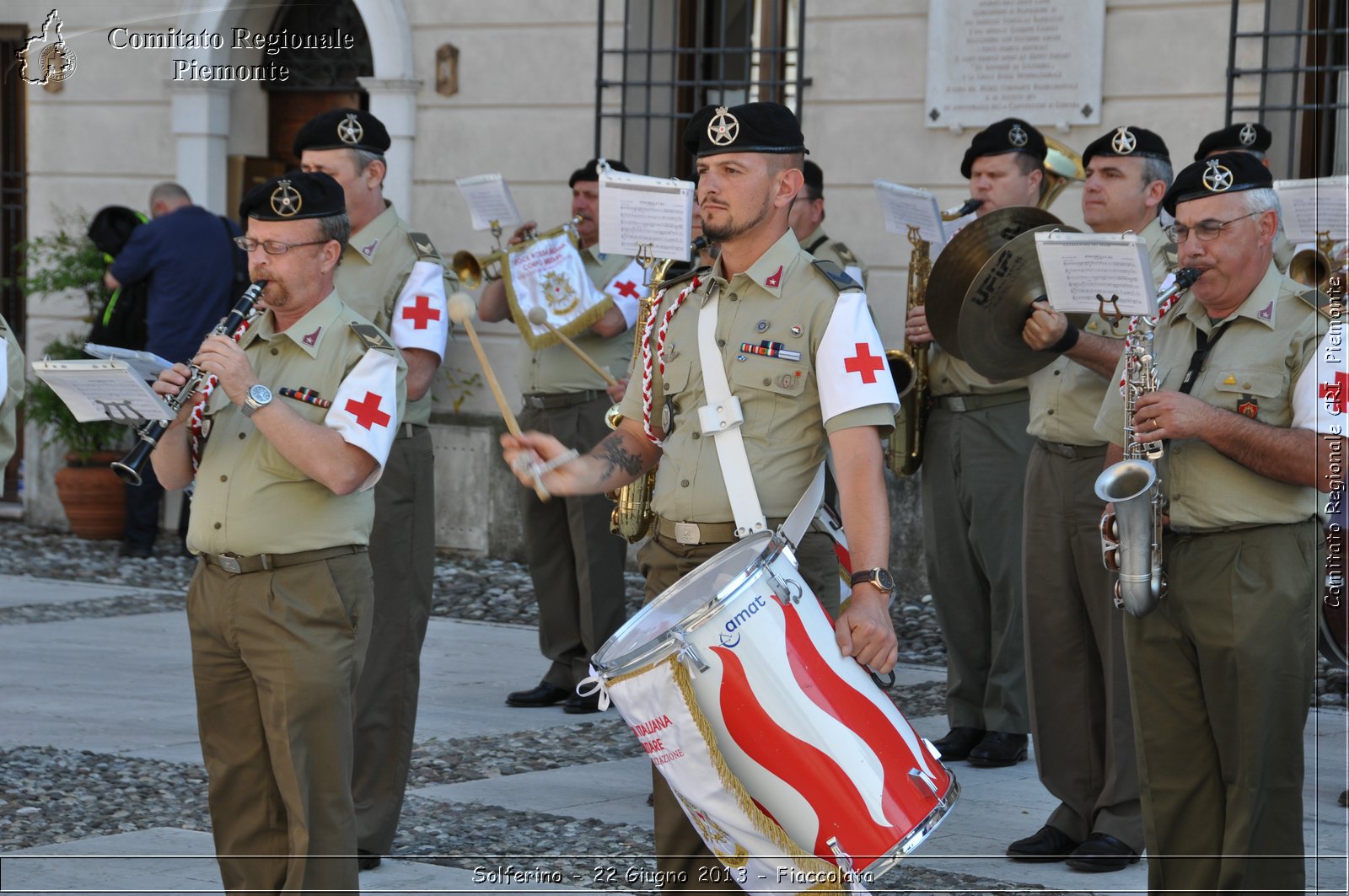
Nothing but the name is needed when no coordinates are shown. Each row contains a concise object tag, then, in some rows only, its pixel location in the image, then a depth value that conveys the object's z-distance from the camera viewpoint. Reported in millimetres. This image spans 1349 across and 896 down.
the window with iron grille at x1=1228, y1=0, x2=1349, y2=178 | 18266
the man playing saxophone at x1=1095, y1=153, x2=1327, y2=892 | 8562
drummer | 8109
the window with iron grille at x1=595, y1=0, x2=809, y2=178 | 22000
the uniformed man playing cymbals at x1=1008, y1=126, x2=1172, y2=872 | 10898
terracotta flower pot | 24156
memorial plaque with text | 19062
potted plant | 24156
